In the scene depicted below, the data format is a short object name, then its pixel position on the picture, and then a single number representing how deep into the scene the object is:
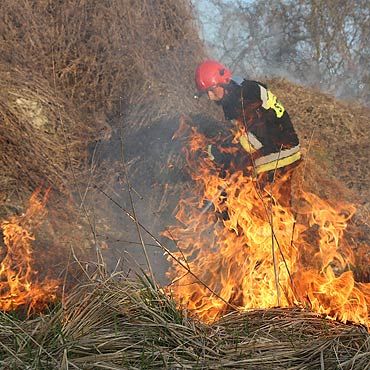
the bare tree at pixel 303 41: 16.91
